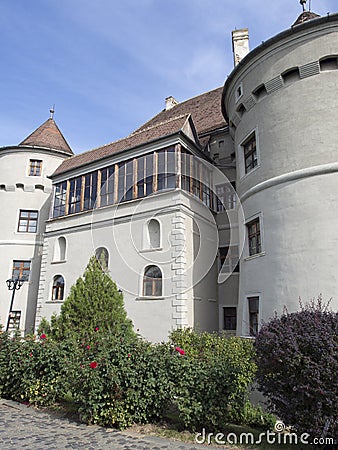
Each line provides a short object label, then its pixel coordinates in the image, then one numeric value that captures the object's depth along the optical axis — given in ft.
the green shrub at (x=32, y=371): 24.95
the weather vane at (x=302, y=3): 52.03
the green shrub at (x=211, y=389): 19.54
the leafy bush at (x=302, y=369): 16.39
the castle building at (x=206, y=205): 37.06
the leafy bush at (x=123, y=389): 20.57
